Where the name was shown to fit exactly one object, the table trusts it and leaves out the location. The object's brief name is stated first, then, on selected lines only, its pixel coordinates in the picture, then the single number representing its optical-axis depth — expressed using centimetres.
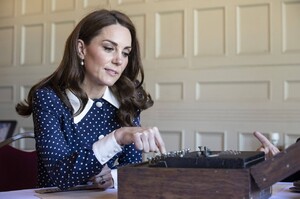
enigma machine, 85
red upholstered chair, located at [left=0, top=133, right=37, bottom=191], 187
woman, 134
